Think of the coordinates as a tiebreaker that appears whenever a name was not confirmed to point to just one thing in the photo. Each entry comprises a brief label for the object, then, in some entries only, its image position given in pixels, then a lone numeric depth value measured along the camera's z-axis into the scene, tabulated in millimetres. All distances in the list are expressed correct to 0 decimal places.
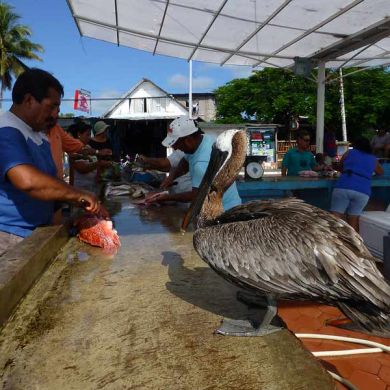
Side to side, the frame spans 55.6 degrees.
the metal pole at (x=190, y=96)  21538
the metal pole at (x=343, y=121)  22772
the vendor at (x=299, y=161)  6832
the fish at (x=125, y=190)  4952
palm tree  30766
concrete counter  1235
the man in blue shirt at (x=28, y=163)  1945
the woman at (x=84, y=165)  4984
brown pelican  1646
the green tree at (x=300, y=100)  26234
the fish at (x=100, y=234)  2668
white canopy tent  6605
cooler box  4488
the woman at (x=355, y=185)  4965
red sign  24691
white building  29297
